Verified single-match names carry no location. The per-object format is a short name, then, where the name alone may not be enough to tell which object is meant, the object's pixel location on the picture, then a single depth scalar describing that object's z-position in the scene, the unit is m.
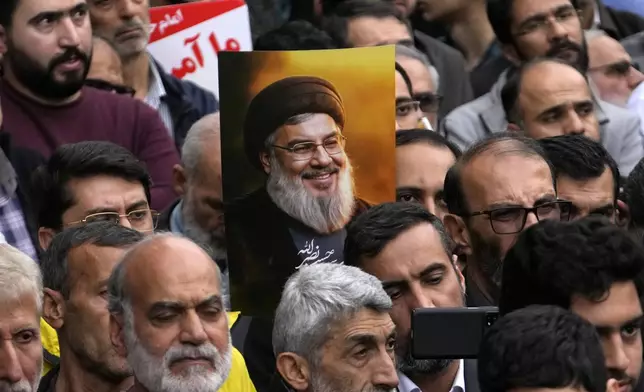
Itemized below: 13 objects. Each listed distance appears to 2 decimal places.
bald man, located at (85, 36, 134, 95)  18.17
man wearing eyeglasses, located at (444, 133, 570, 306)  14.85
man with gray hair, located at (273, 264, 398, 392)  13.02
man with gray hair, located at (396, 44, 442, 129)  18.83
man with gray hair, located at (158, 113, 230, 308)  16.50
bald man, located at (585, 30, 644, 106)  21.08
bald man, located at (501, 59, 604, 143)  17.83
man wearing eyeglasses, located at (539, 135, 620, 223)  15.62
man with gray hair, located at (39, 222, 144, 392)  13.87
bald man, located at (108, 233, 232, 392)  12.77
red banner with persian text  19.50
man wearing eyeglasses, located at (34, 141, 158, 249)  15.39
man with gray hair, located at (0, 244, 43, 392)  13.09
